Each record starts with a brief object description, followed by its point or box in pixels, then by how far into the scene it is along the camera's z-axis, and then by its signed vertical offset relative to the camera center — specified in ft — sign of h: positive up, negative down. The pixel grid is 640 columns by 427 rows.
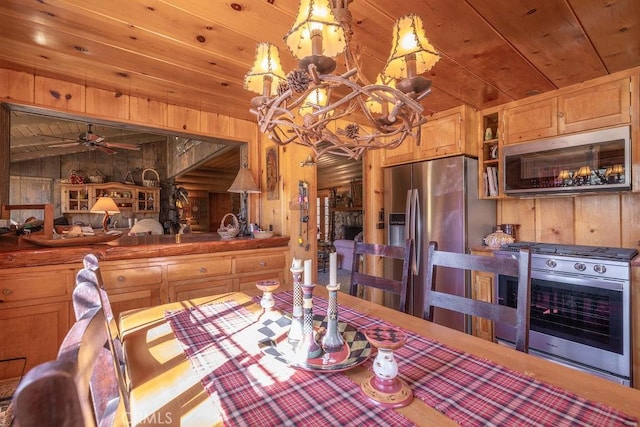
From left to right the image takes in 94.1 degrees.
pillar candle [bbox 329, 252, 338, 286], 3.34 -0.68
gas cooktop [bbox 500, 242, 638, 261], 6.44 -0.92
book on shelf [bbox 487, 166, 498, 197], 9.02 +0.98
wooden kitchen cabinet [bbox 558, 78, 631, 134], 6.84 +2.56
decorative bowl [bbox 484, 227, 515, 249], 8.79 -0.80
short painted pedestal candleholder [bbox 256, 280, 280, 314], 4.40 -1.28
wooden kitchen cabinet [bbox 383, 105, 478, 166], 9.17 +2.44
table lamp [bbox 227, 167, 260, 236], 9.64 +0.90
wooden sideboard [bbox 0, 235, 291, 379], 6.02 -1.61
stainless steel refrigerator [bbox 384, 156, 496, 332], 8.88 -0.09
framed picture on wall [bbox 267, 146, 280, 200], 10.22 +1.33
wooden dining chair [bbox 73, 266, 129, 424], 2.42 -1.28
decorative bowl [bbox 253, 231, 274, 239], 9.45 -0.70
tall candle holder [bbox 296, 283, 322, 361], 3.10 -1.33
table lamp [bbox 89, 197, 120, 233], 17.07 +0.37
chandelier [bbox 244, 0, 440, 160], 2.81 +1.59
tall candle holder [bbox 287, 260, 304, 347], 3.46 -1.31
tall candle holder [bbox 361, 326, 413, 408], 2.43 -1.42
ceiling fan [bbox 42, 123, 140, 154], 15.60 +3.83
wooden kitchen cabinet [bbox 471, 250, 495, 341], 8.32 -2.30
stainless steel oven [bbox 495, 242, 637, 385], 6.19 -2.17
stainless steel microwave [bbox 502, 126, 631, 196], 6.79 +1.22
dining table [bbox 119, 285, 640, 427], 2.26 -1.55
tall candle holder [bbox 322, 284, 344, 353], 3.22 -1.31
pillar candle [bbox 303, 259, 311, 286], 3.40 -0.70
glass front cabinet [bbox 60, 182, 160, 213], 24.49 +1.43
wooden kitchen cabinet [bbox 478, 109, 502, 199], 9.03 +1.74
